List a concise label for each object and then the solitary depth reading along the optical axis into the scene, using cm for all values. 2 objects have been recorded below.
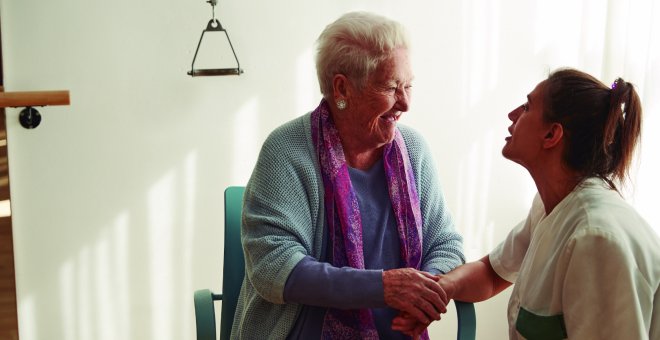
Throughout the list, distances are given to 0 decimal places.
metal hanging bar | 248
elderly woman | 161
